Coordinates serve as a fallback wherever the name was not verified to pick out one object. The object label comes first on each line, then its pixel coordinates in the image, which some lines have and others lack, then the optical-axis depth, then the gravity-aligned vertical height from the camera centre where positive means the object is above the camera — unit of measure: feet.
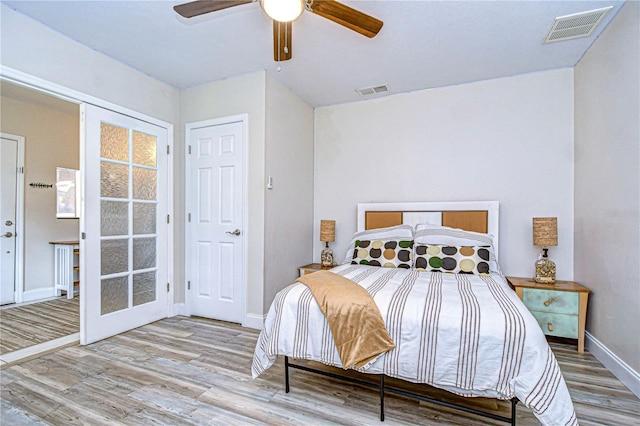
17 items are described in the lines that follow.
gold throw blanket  5.65 -2.13
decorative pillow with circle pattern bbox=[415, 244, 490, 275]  9.06 -1.41
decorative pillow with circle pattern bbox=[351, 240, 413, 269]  9.95 -1.38
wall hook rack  14.15 +1.24
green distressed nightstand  8.87 -2.76
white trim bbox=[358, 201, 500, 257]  10.89 +0.18
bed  4.84 -2.20
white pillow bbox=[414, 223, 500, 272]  9.67 -0.83
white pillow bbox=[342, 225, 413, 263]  10.78 -0.79
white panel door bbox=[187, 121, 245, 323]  11.19 -0.37
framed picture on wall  15.16 +0.91
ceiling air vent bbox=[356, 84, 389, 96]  11.93 +4.85
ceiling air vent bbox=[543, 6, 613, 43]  7.57 +4.88
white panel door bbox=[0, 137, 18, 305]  13.12 -0.21
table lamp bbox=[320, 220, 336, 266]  12.60 -0.98
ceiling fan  5.73 +3.92
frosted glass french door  9.34 -0.43
